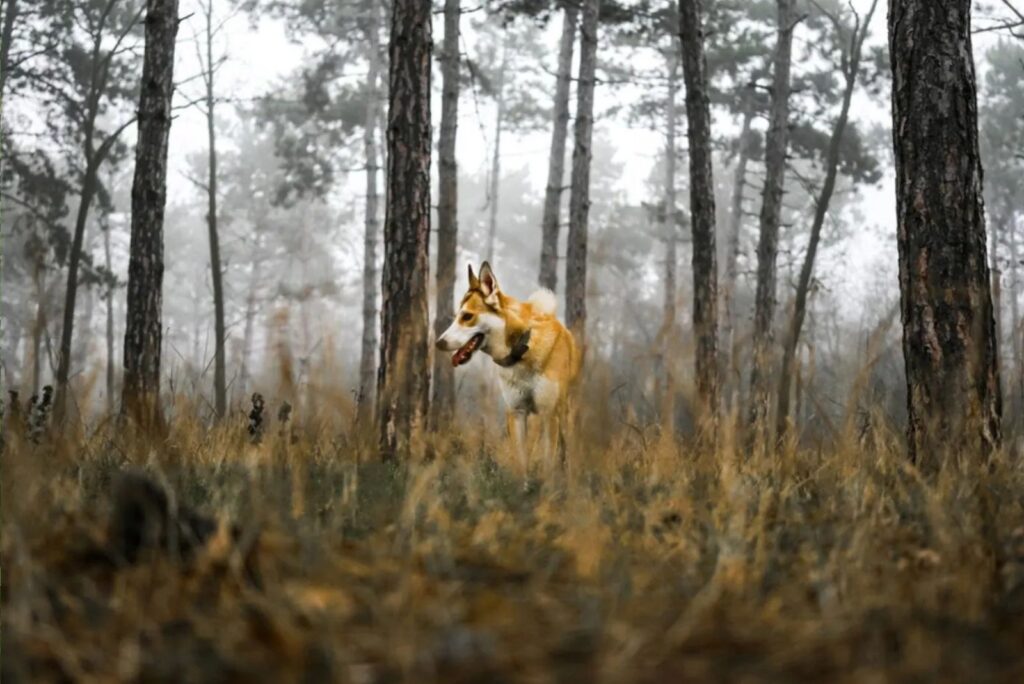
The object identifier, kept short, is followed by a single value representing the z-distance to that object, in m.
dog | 6.72
